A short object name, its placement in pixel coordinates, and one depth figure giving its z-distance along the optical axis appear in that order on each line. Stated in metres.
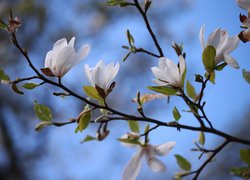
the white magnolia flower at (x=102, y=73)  1.37
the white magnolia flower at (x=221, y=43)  1.35
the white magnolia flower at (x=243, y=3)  1.31
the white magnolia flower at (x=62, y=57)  1.35
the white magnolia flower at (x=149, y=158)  1.51
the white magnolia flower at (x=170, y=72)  1.35
